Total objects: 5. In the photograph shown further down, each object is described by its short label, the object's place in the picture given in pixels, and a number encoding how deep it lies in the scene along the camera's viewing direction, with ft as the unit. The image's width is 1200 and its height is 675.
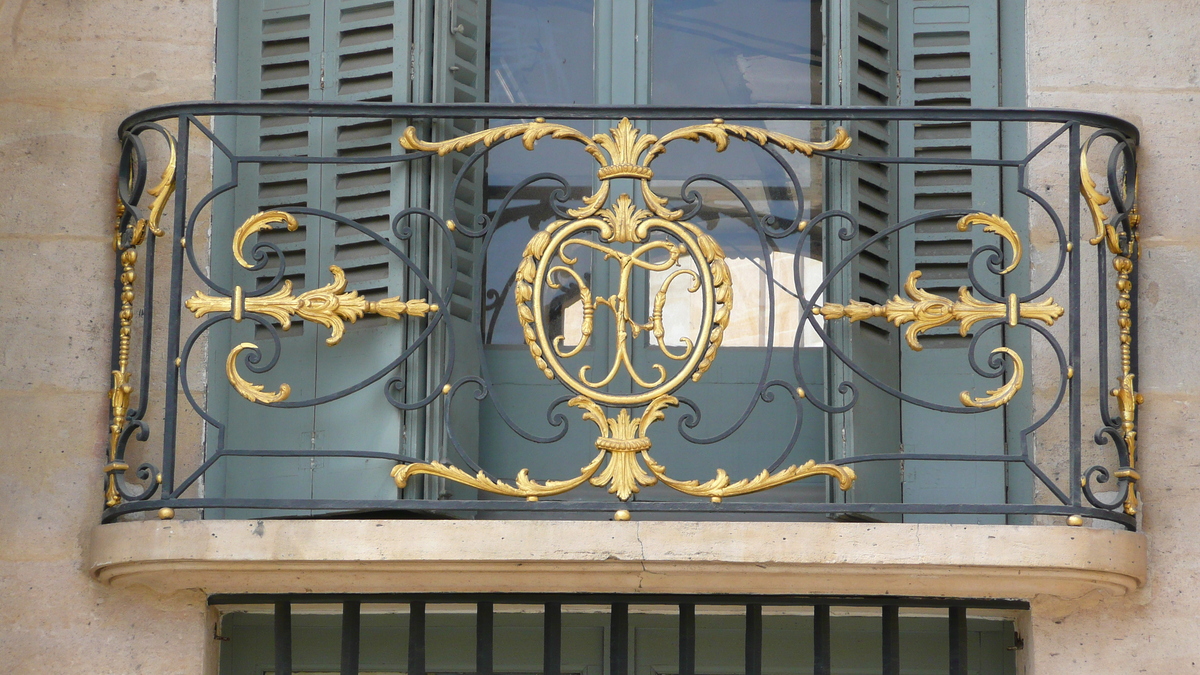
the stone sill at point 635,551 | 29.07
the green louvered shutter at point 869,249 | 31.96
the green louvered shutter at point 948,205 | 32.14
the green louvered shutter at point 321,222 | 31.73
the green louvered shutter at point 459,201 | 31.86
